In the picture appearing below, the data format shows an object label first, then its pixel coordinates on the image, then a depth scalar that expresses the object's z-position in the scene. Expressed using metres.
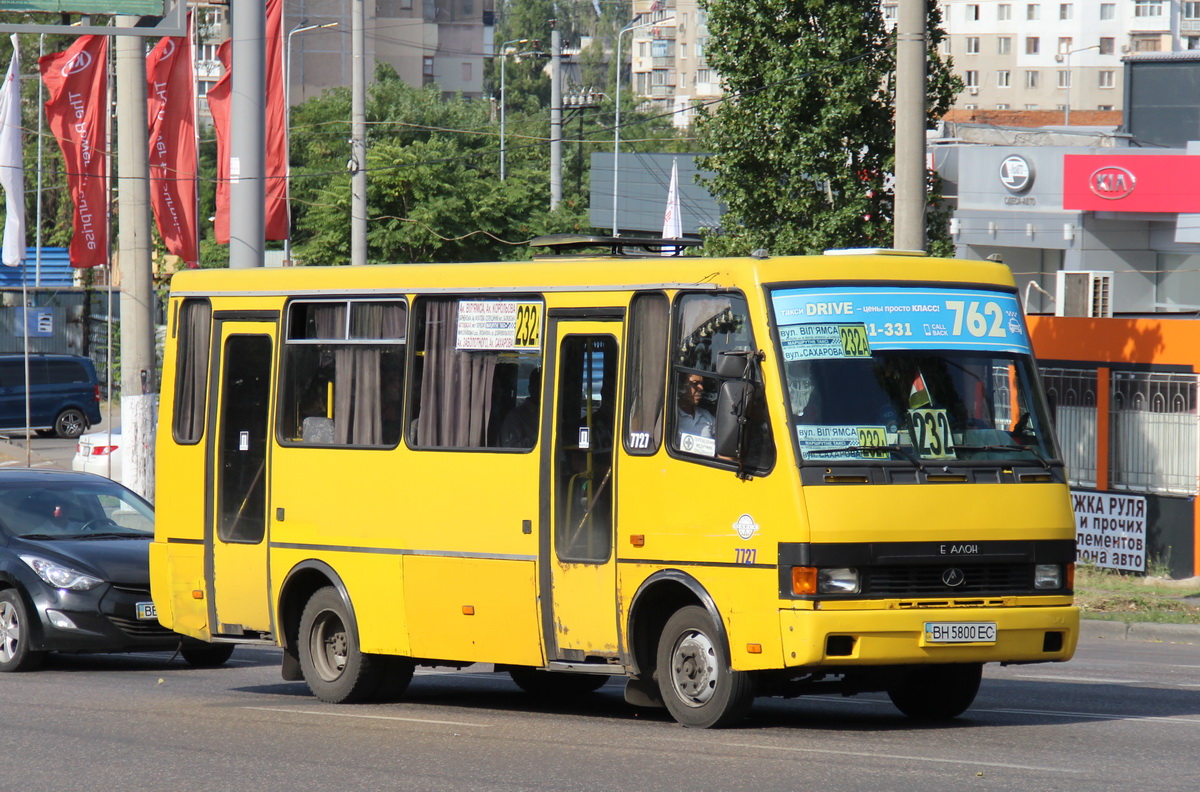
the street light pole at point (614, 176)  69.72
